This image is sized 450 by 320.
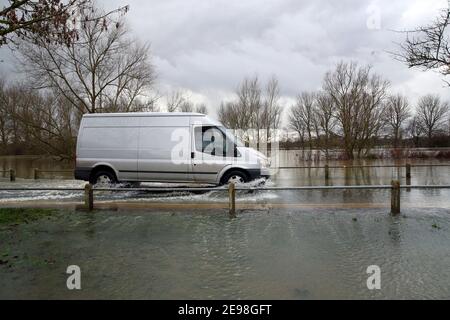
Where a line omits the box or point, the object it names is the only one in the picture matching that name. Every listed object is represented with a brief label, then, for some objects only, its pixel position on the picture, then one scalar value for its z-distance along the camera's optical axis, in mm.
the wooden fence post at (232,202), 6754
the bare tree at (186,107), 39056
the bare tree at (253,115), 39438
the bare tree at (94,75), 20375
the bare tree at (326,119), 33062
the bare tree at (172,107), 35250
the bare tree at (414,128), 60503
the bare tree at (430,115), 62438
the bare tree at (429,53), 7388
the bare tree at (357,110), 30953
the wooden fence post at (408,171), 14720
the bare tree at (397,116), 46994
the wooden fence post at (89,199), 7355
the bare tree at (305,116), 42131
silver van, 9922
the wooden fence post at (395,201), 6645
